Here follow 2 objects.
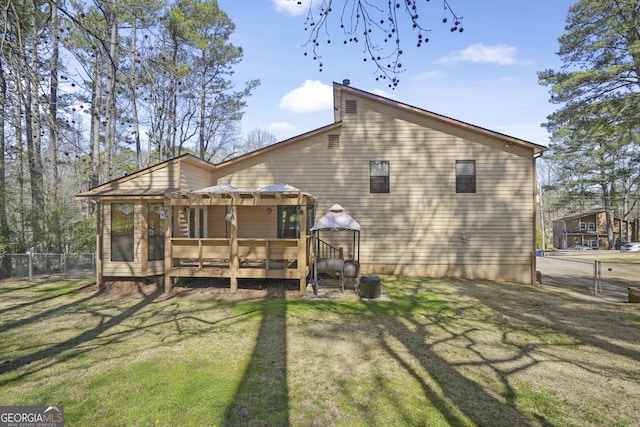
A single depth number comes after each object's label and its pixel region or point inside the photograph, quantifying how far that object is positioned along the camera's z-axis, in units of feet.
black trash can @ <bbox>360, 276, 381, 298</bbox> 28.04
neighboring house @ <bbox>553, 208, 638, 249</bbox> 140.46
